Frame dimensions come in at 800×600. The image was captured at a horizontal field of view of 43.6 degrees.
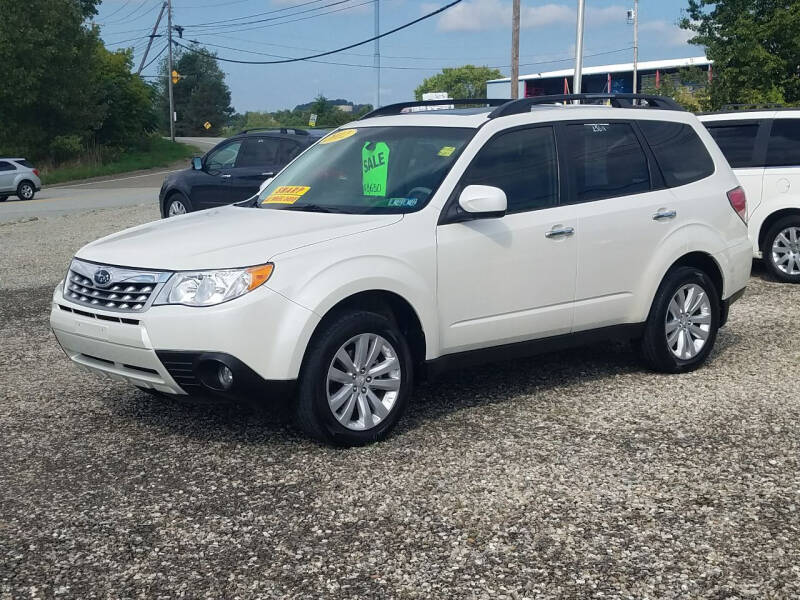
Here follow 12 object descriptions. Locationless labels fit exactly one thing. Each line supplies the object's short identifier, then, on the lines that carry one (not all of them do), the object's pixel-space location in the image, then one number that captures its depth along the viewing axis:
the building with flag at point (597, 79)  77.75
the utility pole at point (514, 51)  29.16
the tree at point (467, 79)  150.12
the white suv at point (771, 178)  10.87
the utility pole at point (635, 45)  74.94
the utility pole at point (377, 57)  54.72
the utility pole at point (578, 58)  24.84
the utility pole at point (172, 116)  70.81
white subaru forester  4.93
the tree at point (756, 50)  24.41
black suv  15.53
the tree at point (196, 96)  116.69
